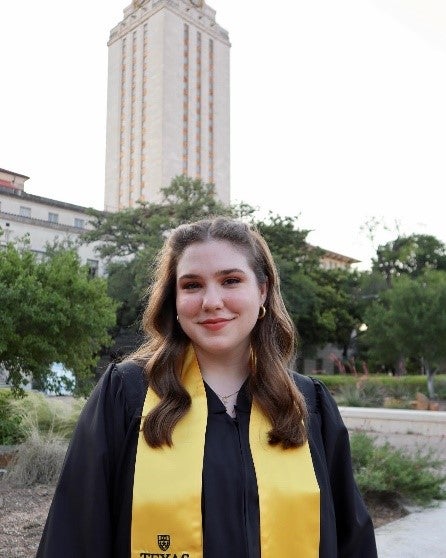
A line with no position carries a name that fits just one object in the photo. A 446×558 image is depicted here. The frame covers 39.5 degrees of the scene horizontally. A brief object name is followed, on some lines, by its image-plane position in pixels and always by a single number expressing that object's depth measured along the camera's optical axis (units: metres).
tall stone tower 77.00
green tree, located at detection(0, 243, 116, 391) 8.19
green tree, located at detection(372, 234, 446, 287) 41.25
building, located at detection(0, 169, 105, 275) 41.06
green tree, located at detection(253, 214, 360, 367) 30.72
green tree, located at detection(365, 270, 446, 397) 20.80
